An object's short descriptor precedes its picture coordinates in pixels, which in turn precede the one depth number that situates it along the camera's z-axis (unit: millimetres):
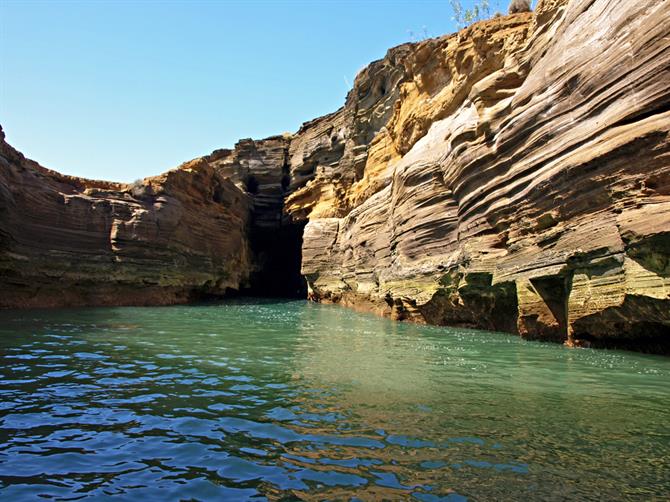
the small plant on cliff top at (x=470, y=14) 30719
